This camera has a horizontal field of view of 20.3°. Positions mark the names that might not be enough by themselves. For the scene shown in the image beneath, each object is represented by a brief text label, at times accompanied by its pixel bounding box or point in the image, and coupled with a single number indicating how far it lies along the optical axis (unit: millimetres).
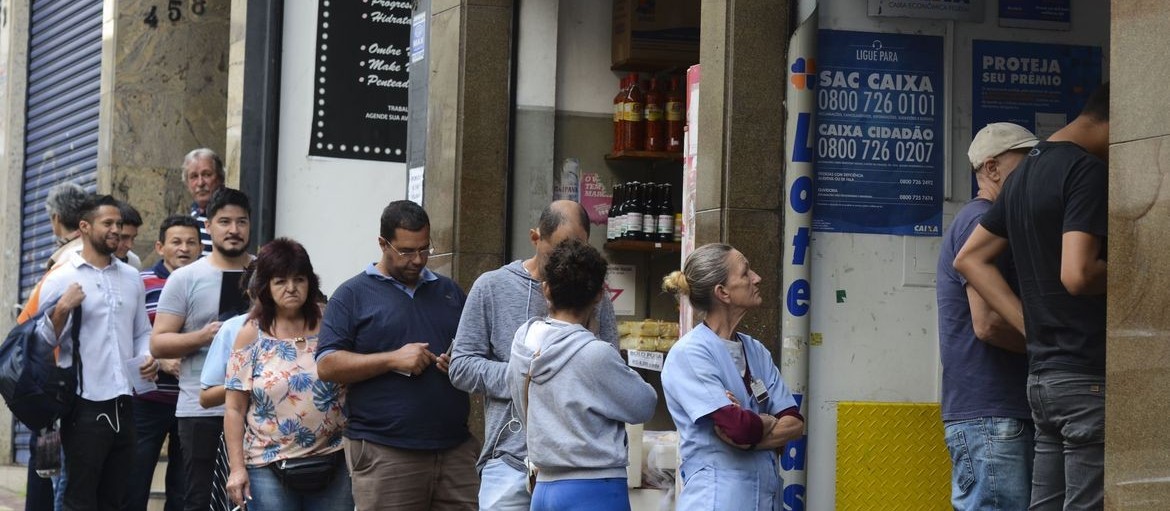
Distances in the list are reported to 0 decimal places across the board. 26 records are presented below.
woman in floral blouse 13140
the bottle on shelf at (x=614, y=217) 18710
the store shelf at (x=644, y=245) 18538
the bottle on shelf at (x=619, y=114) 18710
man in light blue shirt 16658
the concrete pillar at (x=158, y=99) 26249
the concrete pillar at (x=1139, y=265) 8542
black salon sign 22829
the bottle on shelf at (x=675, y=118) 18543
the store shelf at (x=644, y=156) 18634
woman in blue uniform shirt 10320
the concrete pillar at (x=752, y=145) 13862
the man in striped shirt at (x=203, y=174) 19911
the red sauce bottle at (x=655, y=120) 18619
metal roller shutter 29486
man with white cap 10989
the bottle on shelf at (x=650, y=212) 18543
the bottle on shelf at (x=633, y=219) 18421
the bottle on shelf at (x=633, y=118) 18588
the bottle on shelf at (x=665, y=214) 18604
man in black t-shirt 9249
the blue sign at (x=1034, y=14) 14515
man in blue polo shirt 12889
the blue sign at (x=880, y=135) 14074
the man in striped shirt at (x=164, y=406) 17494
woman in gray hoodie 10449
